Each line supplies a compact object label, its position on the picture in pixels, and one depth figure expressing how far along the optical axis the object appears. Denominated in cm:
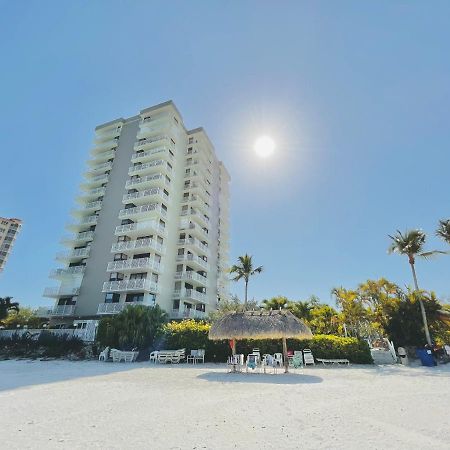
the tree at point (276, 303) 3366
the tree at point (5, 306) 3566
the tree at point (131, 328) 2131
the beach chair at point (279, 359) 1811
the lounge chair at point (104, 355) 2033
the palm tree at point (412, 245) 2386
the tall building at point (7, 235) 11412
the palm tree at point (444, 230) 2375
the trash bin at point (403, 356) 1947
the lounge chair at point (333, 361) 1855
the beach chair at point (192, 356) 2000
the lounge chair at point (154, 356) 1966
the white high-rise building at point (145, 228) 3161
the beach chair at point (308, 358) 1839
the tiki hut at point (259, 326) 1669
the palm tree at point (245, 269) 3822
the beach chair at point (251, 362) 1556
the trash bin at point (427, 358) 1867
